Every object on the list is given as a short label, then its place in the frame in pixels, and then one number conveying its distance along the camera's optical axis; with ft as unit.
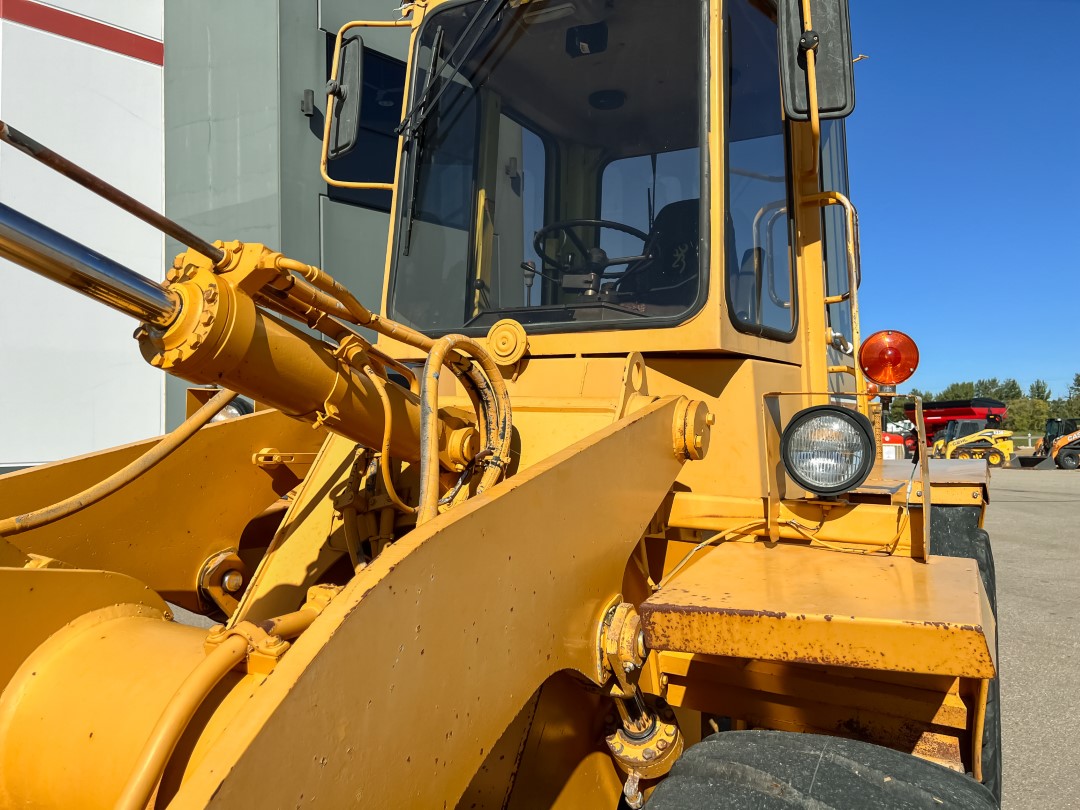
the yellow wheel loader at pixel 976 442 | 73.05
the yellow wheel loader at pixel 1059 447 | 74.84
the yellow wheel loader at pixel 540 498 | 4.14
